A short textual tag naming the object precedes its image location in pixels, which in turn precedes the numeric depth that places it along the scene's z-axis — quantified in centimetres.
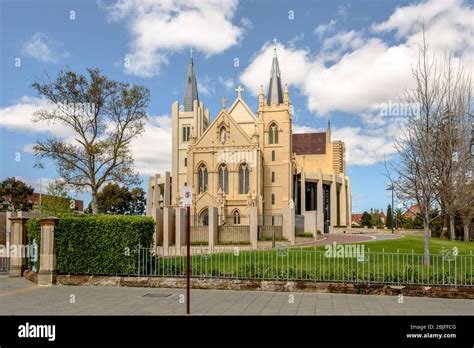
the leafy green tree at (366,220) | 8800
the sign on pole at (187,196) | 954
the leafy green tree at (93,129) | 3059
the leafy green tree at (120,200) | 7419
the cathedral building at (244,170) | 4762
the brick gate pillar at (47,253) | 1406
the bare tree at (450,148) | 1761
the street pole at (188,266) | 947
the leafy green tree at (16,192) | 6469
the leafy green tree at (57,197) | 2960
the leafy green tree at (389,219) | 7806
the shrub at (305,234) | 3814
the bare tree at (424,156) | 1603
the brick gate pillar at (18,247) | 1623
